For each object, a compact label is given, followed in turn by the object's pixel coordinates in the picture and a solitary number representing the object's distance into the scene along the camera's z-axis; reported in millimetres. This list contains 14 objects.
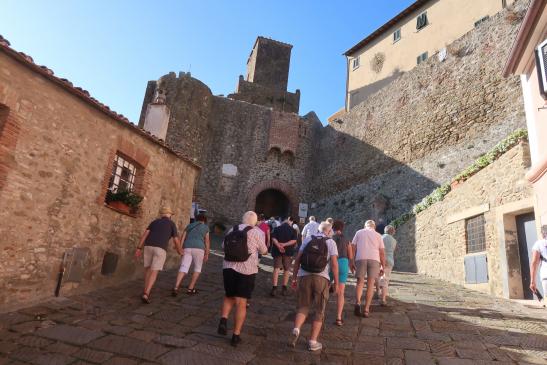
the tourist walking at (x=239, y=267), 4270
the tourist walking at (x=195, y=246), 6352
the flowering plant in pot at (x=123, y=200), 7016
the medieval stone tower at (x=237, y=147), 22281
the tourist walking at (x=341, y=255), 5129
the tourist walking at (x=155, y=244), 5797
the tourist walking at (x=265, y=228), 8227
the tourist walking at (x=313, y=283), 4113
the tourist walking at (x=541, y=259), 5438
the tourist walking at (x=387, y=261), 6261
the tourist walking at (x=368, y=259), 5699
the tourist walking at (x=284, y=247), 6998
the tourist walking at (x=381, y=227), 14416
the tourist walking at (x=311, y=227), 7941
